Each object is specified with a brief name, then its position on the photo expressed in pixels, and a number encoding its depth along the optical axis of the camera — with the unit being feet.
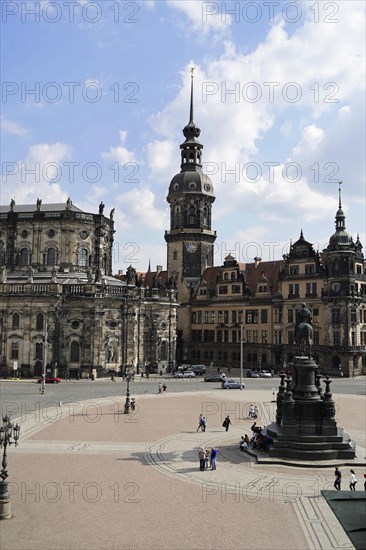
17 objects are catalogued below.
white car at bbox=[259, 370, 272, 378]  228.22
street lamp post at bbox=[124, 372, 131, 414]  130.16
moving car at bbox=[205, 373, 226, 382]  209.77
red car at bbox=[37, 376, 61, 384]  194.90
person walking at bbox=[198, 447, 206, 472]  80.66
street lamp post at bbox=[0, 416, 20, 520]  58.80
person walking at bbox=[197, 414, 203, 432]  107.38
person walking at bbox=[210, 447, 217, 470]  81.25
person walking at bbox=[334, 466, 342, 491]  69.92
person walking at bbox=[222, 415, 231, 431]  108.88
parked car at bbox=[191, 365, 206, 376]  239.52
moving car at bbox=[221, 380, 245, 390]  184.44
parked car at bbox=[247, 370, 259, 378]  228.63
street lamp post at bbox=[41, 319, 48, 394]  189.16
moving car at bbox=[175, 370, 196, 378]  220.57
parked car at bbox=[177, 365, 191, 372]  235.69
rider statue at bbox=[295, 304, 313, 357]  99.66
